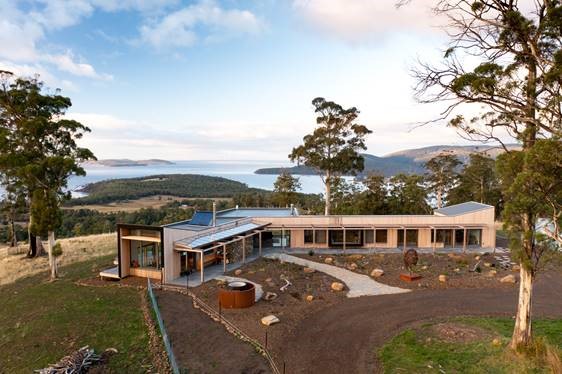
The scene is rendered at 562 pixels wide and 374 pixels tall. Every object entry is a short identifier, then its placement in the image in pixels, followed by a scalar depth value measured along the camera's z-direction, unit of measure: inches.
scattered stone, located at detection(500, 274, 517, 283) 712.4
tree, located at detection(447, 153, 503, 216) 1605.6
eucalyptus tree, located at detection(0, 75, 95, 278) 743.1
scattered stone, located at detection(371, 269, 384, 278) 768.3
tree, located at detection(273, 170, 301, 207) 1568.7
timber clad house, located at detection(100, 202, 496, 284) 912.3
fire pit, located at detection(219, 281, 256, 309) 573.0
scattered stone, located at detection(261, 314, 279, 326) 509.5
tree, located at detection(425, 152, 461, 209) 1608.0
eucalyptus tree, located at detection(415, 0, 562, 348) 345.4
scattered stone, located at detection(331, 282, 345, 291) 672.4
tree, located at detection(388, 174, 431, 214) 1435.8
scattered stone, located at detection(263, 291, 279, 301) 613.7
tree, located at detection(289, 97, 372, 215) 1251.8
